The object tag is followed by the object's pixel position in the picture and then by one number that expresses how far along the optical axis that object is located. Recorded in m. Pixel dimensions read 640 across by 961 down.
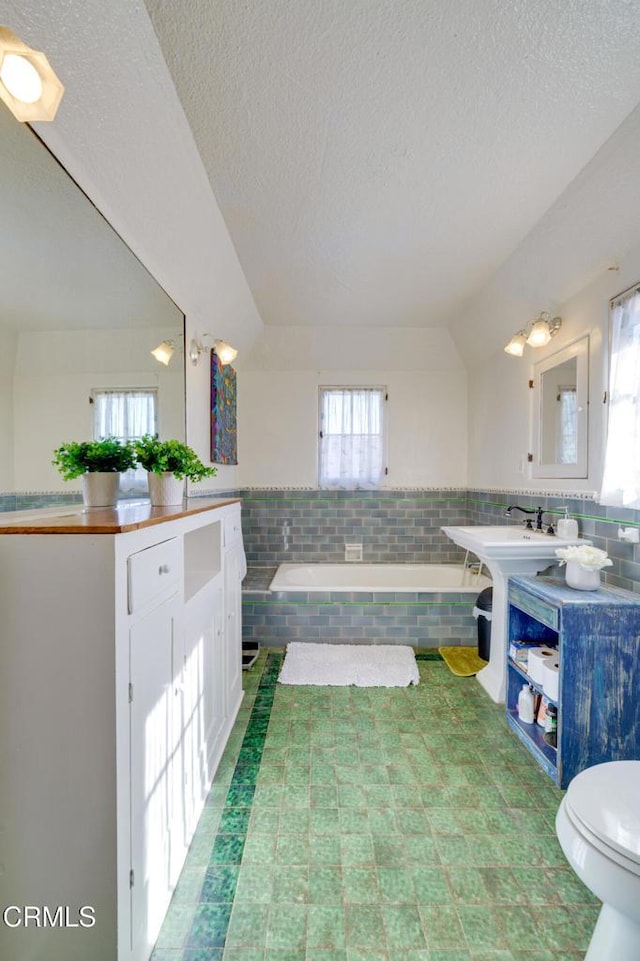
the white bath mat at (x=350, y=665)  2.55
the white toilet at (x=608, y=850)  0.88
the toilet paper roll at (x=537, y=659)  1.87
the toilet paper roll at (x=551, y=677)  1.76
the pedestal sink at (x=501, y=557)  2.16
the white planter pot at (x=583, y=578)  1.83
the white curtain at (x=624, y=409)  1.82
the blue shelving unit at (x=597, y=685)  1.64
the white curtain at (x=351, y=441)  4.05
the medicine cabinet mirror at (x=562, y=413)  2.32
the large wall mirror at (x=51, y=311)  1.05
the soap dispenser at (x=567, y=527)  2.25
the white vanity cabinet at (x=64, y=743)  0.91
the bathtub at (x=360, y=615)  2.99
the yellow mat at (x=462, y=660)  2.67
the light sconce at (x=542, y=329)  2.48
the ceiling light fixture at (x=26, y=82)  0.91
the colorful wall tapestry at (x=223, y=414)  3.07
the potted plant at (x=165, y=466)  1.61
